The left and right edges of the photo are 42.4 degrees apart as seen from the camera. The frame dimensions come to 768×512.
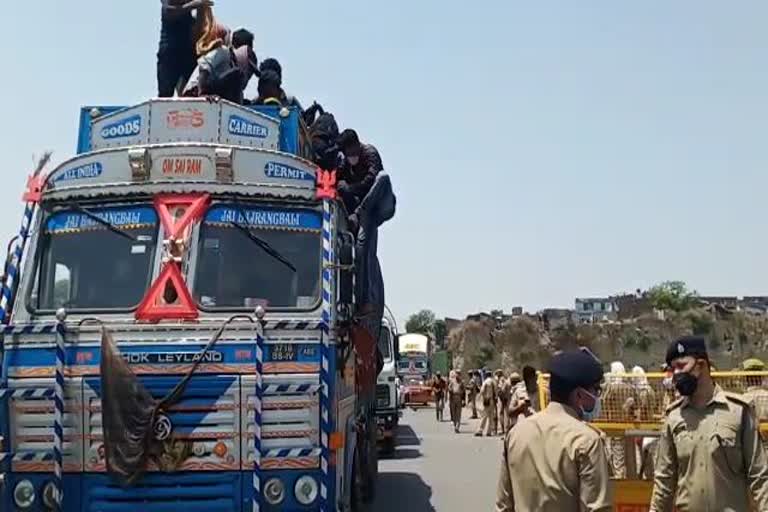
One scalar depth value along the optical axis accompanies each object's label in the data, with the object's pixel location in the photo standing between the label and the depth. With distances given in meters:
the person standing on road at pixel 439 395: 36.12
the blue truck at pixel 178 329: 7.09
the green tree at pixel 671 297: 83.50
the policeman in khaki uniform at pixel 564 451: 4.24
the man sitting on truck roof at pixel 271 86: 11.12
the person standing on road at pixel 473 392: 36.50
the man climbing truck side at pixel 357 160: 11.02
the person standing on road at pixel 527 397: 13.47
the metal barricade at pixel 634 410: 7.59
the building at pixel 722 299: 97.62
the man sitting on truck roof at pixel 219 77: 9.70
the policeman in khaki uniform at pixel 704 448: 5.30
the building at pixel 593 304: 134.00
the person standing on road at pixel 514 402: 14.56
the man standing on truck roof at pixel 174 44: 10.66
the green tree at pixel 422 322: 114.57
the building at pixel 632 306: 72.94
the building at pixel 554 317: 69.19
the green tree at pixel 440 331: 92.50
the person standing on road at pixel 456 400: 28.48
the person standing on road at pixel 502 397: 23.61
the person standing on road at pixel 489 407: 25.48
